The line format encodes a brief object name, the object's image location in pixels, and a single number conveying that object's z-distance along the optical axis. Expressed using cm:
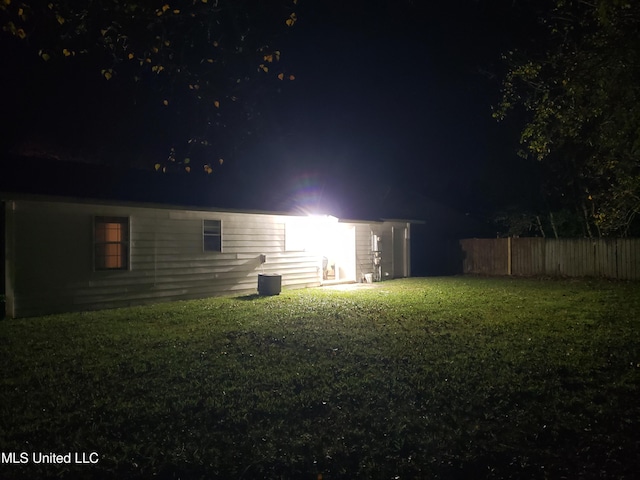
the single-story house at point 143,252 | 1021
